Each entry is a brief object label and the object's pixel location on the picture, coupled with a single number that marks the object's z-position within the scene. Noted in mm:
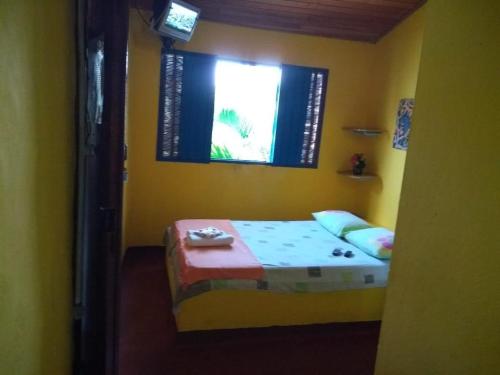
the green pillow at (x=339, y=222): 3430
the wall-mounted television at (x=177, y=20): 3092
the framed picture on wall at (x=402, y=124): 3494
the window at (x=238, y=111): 3738
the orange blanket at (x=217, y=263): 2404
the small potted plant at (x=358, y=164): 4117
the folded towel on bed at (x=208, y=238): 2750
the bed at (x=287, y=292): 2430
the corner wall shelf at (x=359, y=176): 3978
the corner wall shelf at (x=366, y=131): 3908
